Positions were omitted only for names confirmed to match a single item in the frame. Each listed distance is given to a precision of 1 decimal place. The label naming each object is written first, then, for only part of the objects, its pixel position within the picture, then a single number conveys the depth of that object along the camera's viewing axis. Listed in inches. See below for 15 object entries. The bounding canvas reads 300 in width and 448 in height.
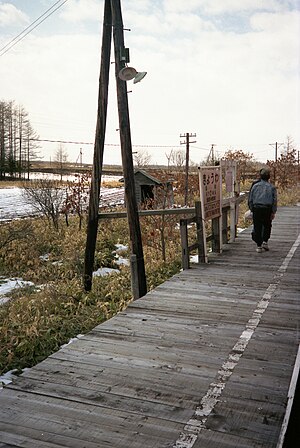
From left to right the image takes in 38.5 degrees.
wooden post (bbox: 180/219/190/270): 299.5
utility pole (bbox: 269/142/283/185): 1101.0
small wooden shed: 856.9
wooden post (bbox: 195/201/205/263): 324.5
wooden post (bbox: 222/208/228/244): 402.4
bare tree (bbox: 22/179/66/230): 685.9
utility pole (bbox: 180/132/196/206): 1230.8
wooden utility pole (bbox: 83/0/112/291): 291.3
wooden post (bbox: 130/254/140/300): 271.3
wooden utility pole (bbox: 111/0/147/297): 280.4
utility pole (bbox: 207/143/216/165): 1951.3
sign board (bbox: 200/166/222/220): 327.0
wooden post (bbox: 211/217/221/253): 369.7
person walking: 349.7
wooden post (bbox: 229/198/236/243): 415.9
